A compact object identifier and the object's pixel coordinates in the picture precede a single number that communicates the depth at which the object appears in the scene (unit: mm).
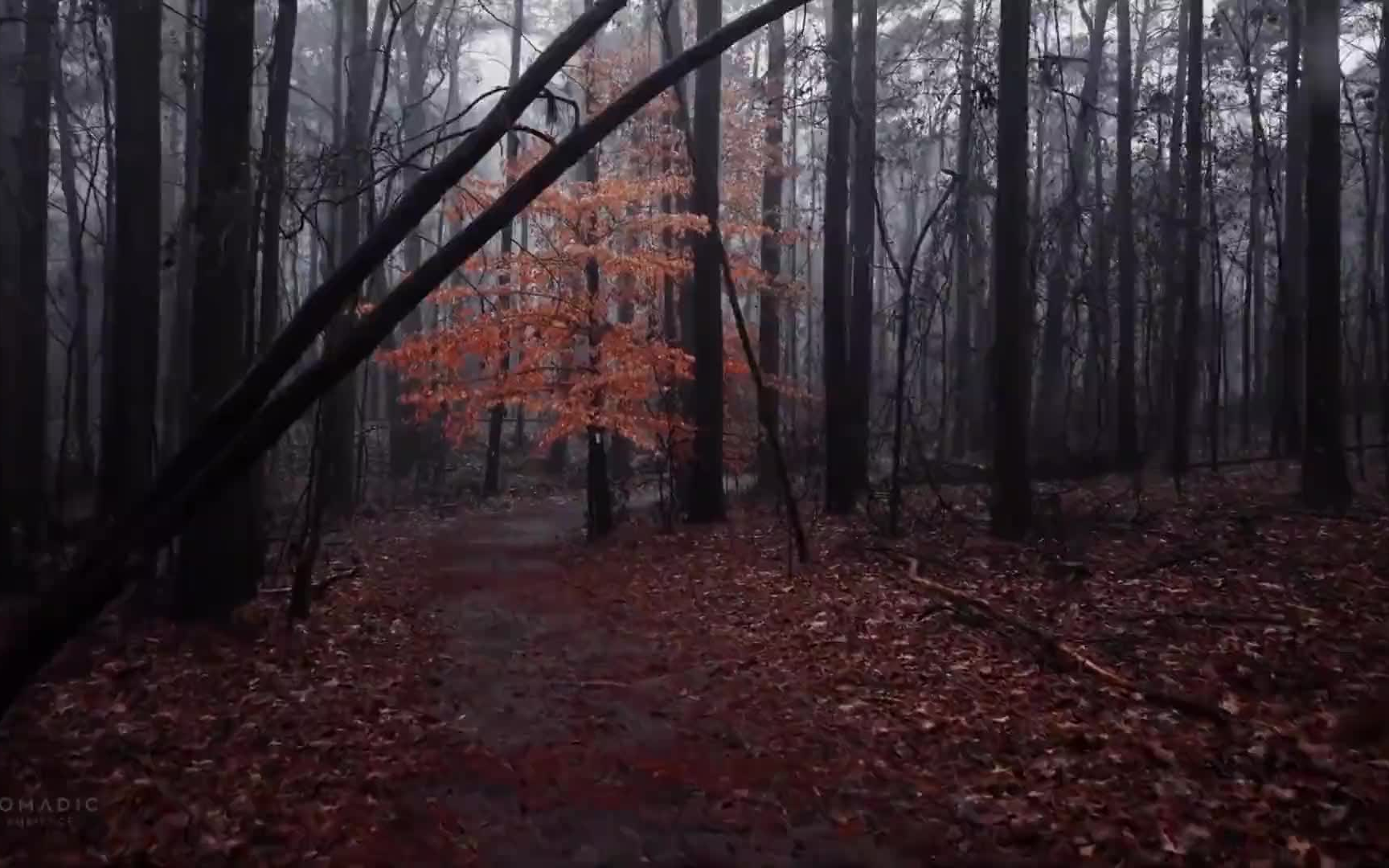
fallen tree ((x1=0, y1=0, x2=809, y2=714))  5684
